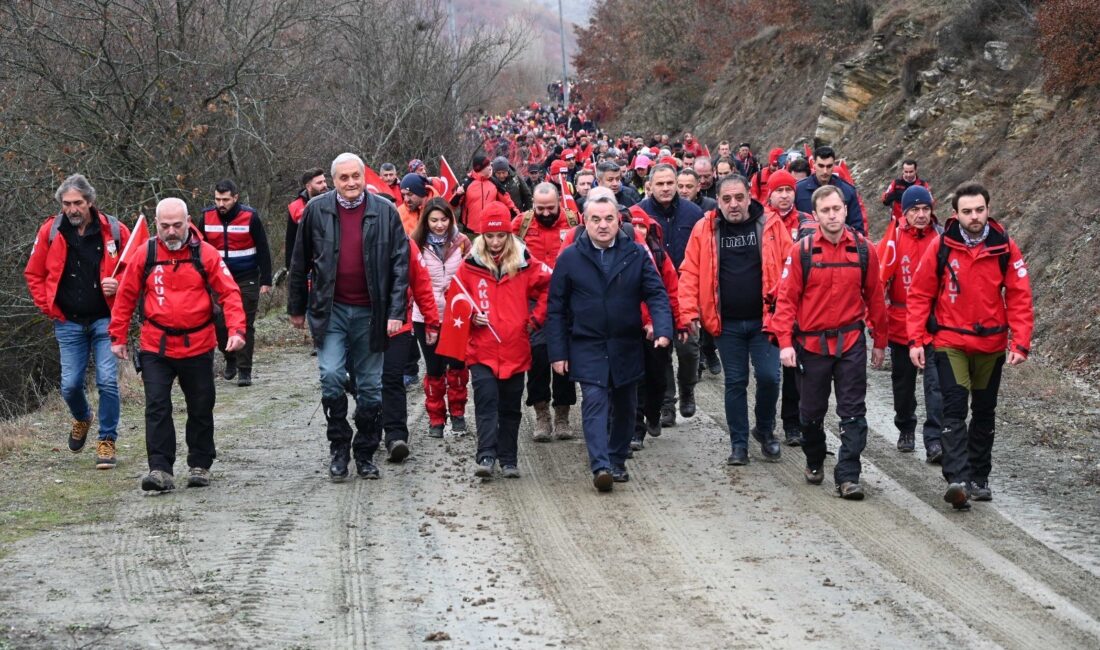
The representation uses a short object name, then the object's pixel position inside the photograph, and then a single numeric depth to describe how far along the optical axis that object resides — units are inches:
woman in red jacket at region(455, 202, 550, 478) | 382.0
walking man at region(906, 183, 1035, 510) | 342.6
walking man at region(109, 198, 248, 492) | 366.9
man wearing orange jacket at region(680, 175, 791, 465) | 396.5
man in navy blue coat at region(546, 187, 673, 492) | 368.2
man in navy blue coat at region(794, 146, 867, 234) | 512.7
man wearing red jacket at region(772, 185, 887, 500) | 357.1
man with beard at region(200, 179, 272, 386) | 550.0
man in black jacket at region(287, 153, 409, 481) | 367.2
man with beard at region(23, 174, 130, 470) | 401.4
